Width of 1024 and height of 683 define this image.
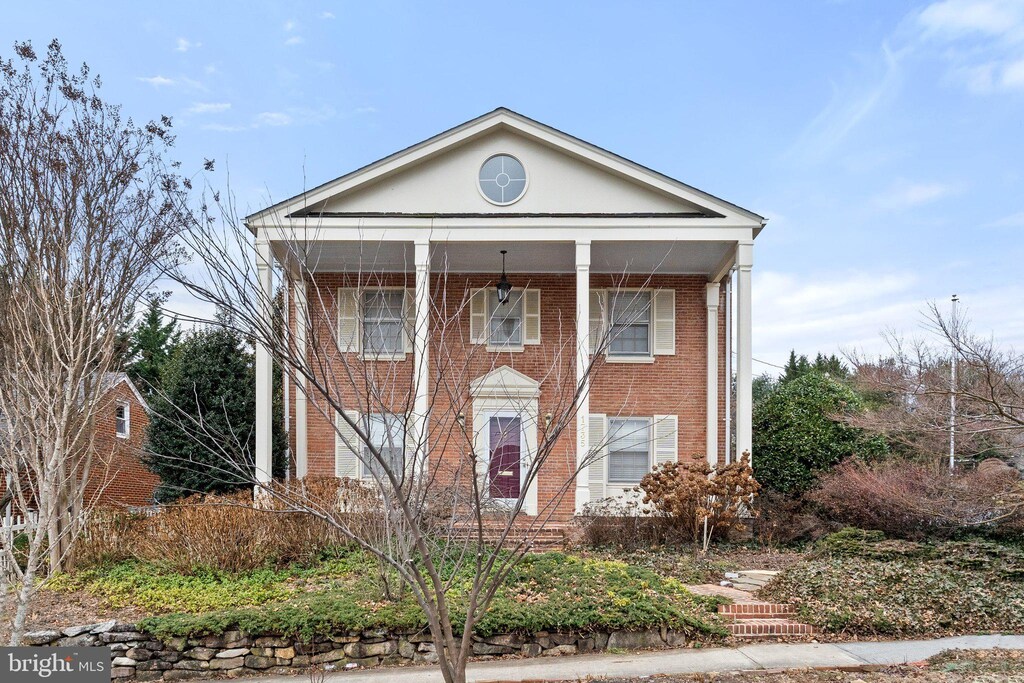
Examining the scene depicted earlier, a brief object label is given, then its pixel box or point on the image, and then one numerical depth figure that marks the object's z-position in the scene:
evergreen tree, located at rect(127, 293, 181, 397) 31.33
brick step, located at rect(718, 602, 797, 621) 8.88
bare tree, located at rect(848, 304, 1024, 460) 9.34
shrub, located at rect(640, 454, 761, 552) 12.45
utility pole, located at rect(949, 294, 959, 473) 9.36
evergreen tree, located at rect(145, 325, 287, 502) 15.04
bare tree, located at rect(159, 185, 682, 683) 3.97
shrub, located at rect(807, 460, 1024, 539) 12.35
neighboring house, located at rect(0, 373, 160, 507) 19.44
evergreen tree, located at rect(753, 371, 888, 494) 15.05
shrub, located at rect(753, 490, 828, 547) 13.43
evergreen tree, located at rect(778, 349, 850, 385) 35.81
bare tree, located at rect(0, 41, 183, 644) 7.12
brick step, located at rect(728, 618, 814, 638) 8.51
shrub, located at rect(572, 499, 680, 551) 12.42
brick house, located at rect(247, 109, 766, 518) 14.05
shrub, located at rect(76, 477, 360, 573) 9.95
